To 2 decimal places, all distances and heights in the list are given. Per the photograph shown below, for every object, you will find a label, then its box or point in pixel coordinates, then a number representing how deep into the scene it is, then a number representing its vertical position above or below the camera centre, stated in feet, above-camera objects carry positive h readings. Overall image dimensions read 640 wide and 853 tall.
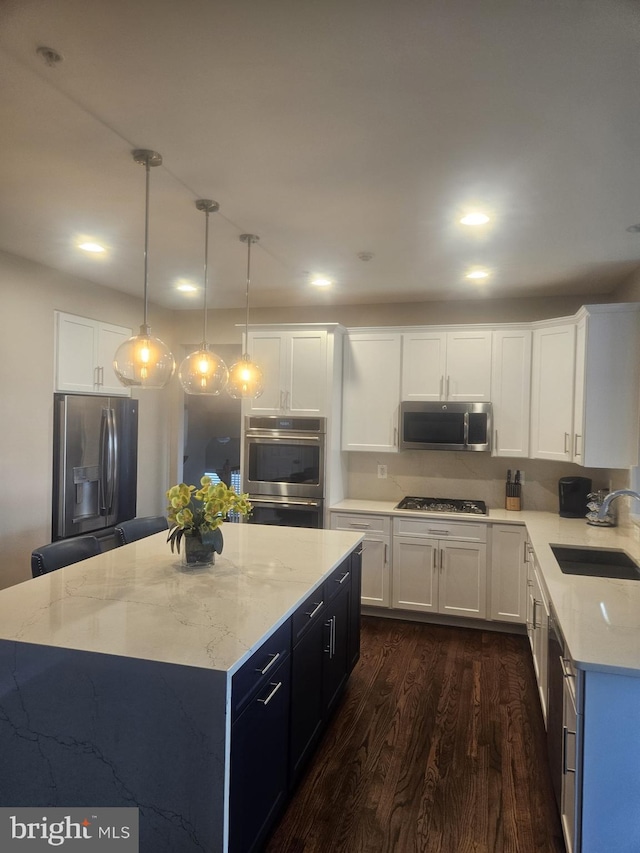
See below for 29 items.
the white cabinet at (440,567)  13.47 -3.71
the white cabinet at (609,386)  11.46 +0.88
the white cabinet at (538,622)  8.85 -3.62
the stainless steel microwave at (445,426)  14.15 -0.08
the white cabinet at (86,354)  13.07 +1.56
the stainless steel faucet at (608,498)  8.09 -1.10
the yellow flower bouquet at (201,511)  7.89 -1.38
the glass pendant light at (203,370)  8.78 +0.78
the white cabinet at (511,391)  13.89 +0.87
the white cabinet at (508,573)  13.09 -3.69
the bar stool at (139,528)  10.31 -2.26
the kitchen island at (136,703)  5.03 -2.83
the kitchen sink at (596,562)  9.34 -2.53
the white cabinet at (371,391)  14.99 +0.85
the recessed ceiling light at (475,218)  8.78 +3.42
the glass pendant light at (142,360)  7.34 +0.79
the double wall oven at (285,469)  14.49 -1.38
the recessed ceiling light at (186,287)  14.26 +3.56
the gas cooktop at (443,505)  14.19 -2.25
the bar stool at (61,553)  8.23 -2.28
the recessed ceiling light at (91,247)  10.93 +3.50
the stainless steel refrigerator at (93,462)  13.01 -1.22
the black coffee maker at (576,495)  13.38 -1.74
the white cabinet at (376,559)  14.10 -3.66
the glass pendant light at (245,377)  10.14 +0.78
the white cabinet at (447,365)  14.23 +1.56
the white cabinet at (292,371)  14.58 +1.34
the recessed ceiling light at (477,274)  12.27 +3.48
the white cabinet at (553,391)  12.75 +0.83
